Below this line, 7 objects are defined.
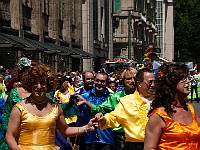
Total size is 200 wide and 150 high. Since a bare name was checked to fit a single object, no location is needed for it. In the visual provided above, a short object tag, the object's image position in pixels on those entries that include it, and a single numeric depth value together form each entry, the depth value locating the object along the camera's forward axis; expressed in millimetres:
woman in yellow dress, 5675
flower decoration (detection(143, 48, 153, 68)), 16502
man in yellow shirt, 6764
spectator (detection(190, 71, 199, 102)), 28471
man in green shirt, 8147
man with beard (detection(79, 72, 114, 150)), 8752
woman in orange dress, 4915
